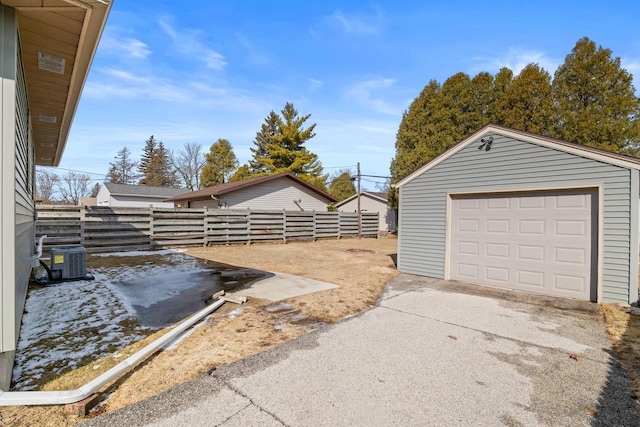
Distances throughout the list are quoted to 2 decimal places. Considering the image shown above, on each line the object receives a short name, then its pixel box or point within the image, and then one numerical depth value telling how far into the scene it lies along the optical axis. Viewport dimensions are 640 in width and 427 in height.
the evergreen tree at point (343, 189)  34.62
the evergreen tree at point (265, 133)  34.09
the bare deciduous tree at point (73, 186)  39.59
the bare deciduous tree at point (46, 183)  35.75
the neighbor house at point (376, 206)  25.72
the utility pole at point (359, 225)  18.17
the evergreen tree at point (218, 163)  32.16
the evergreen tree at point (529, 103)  16.36
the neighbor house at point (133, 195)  27.91
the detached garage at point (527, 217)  5.12
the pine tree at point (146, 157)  43.98
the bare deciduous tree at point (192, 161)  40.16
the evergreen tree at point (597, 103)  14.58
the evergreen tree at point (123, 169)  42.41
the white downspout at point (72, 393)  2.14
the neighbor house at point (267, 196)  16.42
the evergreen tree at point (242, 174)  29.30
